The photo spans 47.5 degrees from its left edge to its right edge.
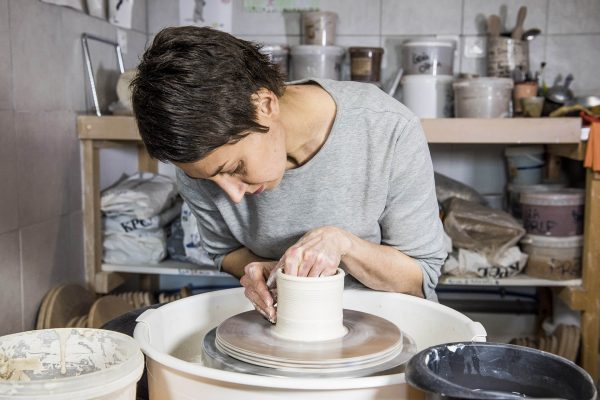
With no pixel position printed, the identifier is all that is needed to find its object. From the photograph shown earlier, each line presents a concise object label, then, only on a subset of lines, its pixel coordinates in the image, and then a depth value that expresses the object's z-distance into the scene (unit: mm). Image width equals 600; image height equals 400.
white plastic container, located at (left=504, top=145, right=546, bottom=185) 2553
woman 920
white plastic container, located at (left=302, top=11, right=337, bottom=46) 2504
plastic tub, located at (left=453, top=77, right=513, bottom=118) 2193
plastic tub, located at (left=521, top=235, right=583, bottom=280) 2252
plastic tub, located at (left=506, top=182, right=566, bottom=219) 2469
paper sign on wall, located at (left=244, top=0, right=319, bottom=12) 2668
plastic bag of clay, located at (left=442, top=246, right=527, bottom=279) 2266
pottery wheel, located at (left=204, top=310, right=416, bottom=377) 872
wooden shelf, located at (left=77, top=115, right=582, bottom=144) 2098
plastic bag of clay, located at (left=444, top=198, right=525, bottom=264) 2283
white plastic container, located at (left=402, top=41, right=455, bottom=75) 2422
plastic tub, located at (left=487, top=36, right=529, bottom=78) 2447
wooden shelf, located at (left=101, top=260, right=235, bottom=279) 2346
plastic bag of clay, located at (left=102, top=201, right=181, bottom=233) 2354
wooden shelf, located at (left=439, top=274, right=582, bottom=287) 2260
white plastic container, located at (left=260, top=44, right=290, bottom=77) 2434
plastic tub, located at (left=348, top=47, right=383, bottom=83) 2432
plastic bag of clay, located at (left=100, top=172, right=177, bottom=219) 2330
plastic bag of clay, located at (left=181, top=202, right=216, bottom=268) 2357
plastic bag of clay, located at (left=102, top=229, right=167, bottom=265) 2348
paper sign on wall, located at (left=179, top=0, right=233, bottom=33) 2701
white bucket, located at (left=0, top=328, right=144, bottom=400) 770
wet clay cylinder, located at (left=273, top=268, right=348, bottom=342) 949
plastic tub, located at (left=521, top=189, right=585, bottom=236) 2250
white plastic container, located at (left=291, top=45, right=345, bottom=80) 2418
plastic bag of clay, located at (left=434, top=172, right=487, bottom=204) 2474
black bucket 664
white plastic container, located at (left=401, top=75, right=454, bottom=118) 2299
